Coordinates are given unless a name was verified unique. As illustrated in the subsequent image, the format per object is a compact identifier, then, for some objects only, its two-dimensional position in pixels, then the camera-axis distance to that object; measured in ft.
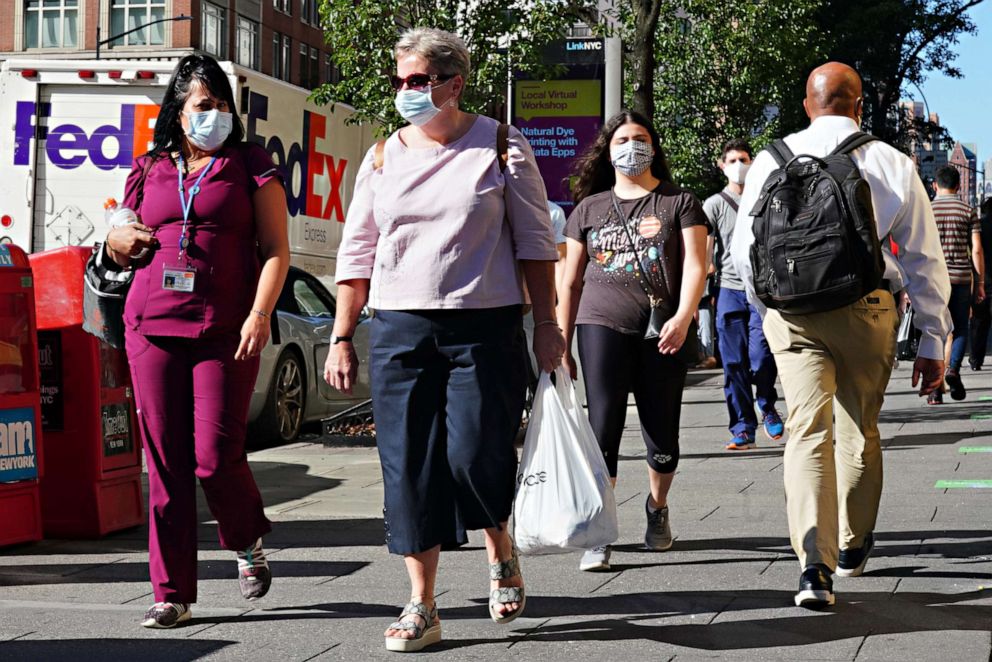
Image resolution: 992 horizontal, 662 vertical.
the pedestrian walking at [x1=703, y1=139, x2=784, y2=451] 70.03
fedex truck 89.35
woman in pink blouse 31.73
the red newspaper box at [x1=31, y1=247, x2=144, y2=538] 47.09
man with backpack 34.86
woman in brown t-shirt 42.06
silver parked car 76.43
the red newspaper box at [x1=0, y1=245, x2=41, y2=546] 44.62
